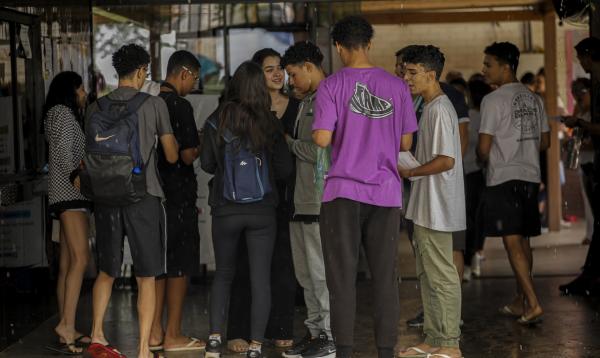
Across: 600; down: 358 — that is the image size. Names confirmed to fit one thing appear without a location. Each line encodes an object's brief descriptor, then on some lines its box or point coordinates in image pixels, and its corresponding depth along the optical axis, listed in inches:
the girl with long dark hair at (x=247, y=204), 485.4
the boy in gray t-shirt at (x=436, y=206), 484.7
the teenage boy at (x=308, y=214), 501.7
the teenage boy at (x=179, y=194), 514.0
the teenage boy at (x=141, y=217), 482.9
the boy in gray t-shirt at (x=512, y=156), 566.9
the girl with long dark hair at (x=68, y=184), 530.0
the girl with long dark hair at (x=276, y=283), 529.7
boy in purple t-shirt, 437.1
